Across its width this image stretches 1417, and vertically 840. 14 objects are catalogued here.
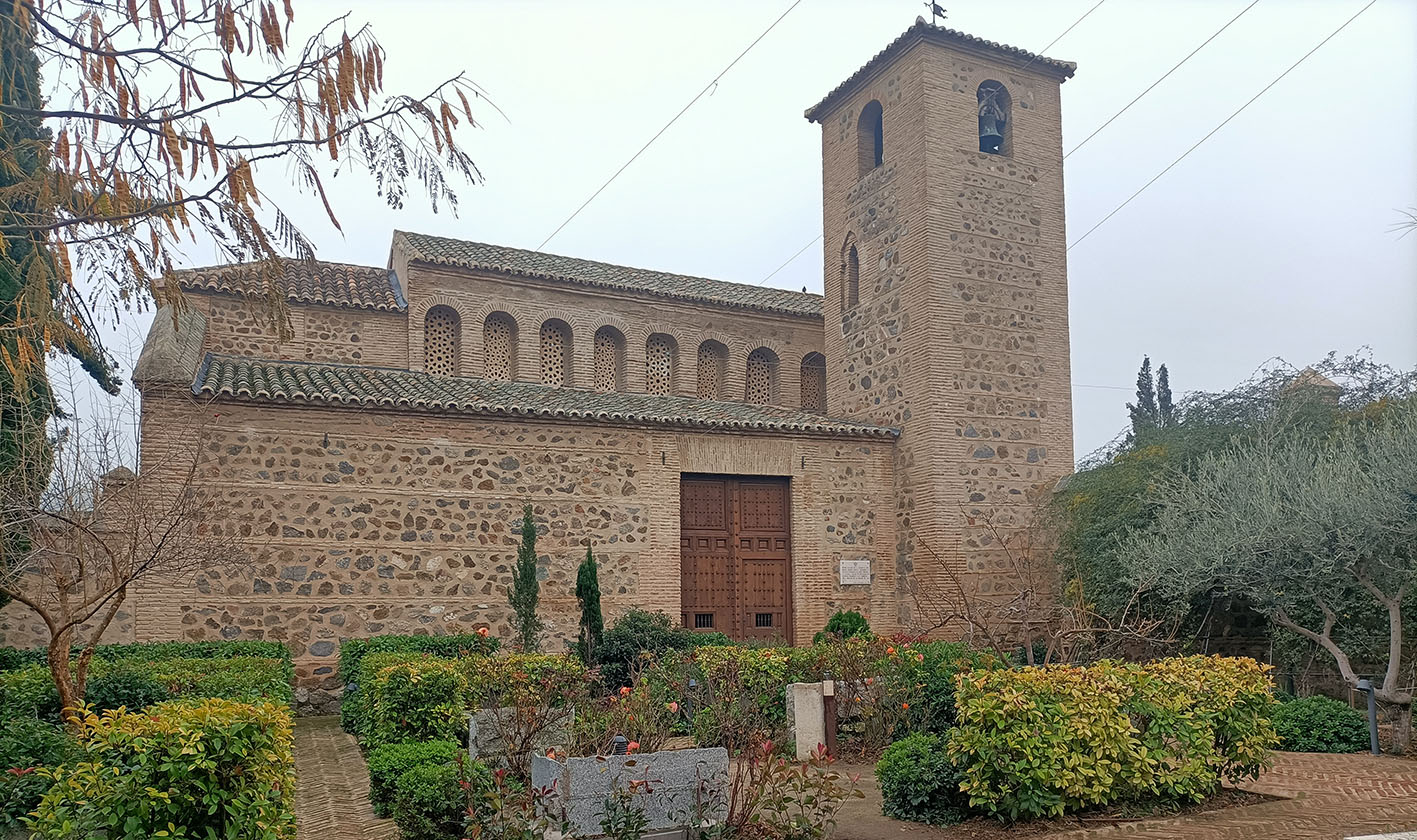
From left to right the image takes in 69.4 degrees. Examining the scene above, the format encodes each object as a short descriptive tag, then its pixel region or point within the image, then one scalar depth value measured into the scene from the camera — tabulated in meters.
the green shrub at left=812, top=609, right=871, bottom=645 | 13.81
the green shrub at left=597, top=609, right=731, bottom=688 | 12.48
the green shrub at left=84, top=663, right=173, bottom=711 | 8.28
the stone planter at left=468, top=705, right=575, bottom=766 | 7.40
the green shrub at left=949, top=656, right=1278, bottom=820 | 7.23
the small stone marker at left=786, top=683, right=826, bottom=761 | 10.17
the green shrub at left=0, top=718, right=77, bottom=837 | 6.07
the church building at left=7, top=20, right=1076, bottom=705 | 13.65
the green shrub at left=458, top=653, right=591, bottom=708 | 8.23
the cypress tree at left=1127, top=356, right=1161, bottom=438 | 31.08
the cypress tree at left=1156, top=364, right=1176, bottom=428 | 30.87
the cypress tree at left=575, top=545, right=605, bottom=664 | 13.13
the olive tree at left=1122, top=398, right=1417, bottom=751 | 10.36
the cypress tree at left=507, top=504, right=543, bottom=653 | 13.52
